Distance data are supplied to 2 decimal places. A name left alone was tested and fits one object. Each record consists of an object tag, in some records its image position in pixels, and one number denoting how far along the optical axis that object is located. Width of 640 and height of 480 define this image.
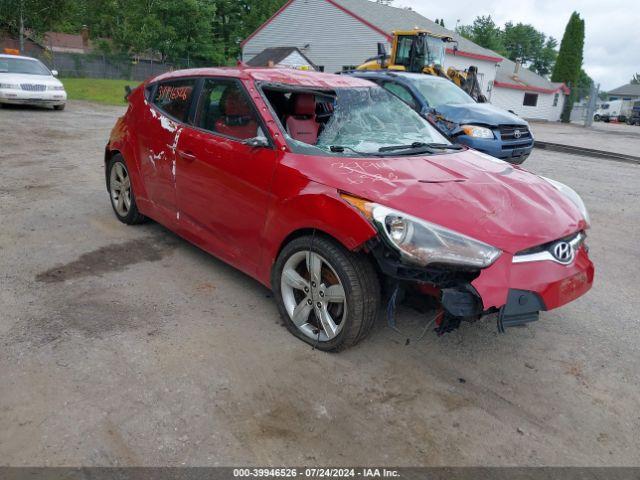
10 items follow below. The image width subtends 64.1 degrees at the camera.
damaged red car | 2.76
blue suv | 9.06
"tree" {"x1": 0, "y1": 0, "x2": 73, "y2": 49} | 30.64
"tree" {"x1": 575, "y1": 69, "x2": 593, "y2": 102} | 40.53
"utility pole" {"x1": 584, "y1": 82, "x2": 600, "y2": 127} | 32.03
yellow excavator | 16.22
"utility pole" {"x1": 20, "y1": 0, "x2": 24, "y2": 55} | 30.64
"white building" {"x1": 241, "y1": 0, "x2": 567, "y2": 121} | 30.81
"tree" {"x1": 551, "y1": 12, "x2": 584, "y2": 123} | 42.91
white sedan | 15.23
